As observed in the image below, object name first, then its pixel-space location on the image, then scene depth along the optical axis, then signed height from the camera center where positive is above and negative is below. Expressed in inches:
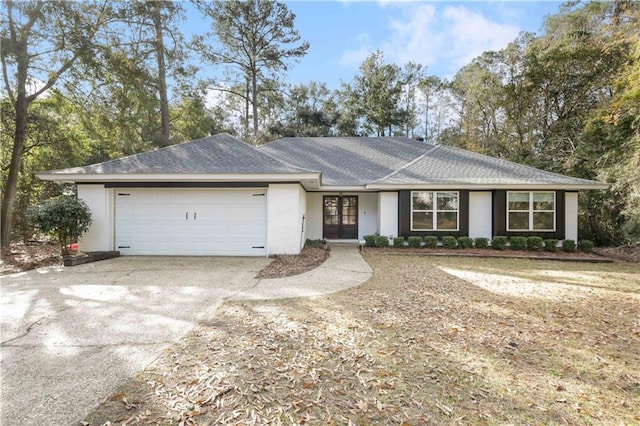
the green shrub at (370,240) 441.7 -40.9
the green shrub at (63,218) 305.4 -7.0
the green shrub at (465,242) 435.2 -42.5
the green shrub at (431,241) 435.4 -41.7
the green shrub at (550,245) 427.8 -45.5
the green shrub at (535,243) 427.5 -43.0
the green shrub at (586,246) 436.1 -47.9
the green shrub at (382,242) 439.8 -43.1
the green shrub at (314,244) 441.4 -47.7
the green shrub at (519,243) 427.2 -42.8
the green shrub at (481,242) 436.5 -42.7
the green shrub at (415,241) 434.9 -41.4
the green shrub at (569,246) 426.9 -46.8
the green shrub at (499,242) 429.7 -41.8
